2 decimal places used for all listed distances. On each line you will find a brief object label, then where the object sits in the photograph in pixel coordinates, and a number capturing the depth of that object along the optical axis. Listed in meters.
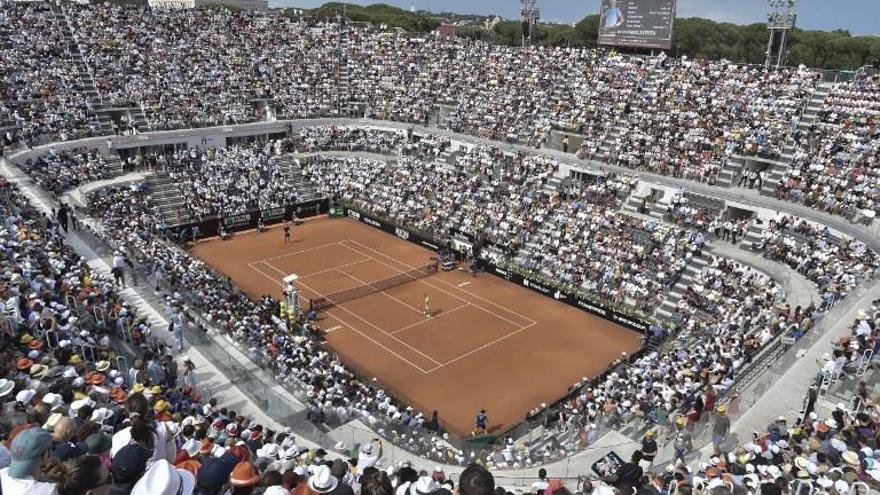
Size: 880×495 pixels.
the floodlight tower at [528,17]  58.19
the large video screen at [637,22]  47.06
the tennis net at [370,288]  32.56
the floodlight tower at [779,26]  41.38
